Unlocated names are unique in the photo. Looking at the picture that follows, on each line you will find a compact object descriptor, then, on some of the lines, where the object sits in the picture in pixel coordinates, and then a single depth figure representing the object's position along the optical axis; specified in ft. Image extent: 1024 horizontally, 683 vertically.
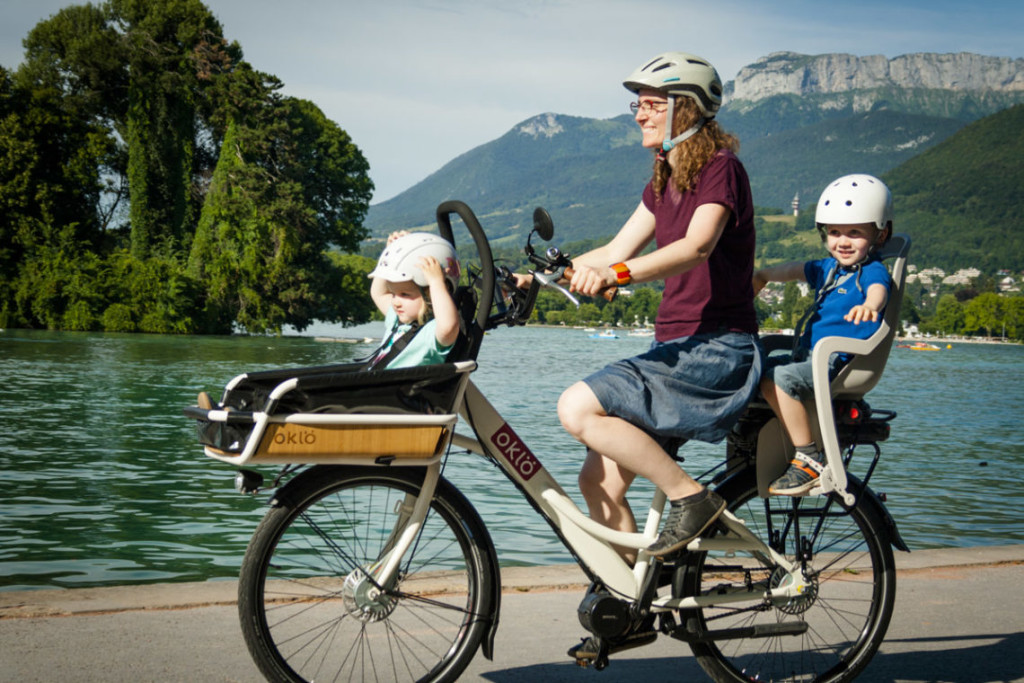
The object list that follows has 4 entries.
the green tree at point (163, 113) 194.29
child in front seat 11.10
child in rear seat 11.87
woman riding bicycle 11.16
